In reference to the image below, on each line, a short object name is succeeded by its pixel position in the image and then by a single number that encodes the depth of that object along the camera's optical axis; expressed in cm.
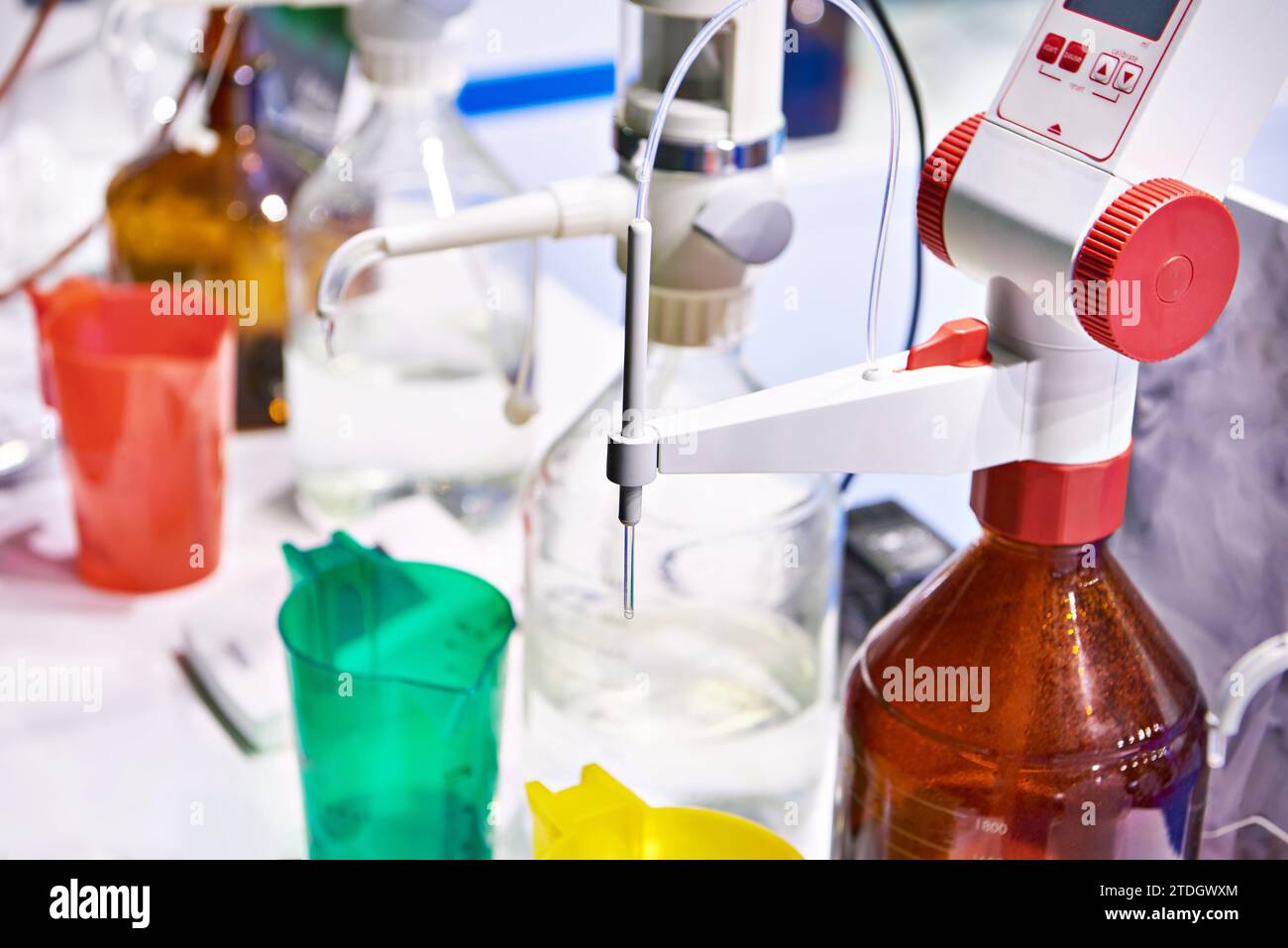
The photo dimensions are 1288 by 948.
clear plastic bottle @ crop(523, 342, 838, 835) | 63
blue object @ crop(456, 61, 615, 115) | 126
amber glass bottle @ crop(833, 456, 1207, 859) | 48
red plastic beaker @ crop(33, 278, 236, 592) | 72
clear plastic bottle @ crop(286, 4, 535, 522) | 83
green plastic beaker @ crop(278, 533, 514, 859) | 53
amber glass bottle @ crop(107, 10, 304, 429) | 89
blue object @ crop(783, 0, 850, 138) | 137
